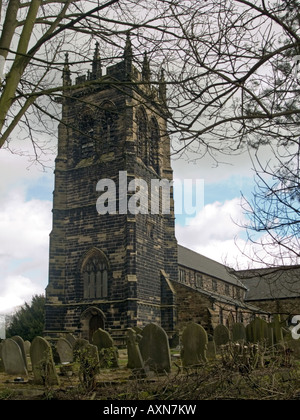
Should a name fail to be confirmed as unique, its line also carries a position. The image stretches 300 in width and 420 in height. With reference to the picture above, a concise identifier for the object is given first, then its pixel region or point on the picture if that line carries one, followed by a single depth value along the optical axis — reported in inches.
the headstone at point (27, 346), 617.5
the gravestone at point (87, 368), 270.5
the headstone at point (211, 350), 457.8
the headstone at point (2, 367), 410.0
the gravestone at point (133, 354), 356.2
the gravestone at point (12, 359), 386.0
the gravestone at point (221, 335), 544.0
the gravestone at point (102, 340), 444.1
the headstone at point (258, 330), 500.1
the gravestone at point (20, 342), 421.8
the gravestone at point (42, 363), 311.1
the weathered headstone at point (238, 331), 594.5
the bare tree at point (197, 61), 227.6
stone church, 983.0
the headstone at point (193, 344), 369.4
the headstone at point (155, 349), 349.7
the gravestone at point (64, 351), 489.1
